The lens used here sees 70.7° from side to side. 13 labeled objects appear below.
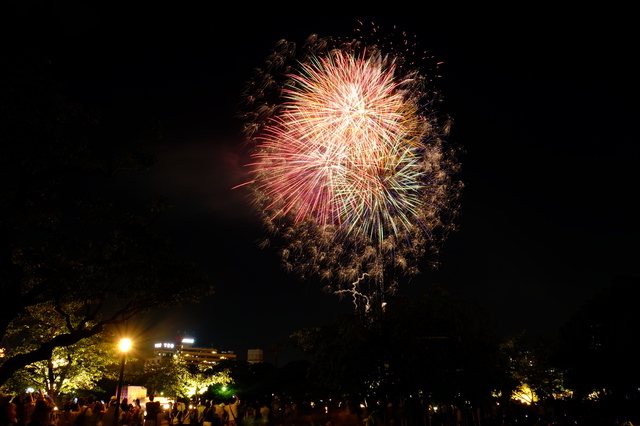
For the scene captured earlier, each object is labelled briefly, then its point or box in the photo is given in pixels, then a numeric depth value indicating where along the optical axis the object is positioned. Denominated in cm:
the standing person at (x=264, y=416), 1689
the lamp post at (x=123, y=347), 1534
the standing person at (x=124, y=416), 1612
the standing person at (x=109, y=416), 1523
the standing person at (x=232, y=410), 1815
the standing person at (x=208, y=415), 1476
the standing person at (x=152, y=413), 1561
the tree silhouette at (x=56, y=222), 1092
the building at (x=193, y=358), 18955
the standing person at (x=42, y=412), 1214
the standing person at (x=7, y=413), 1132
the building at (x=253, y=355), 13735
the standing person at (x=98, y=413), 1457
